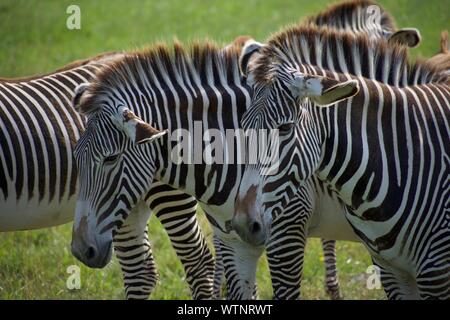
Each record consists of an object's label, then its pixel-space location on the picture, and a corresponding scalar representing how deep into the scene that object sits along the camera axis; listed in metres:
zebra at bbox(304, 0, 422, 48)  19.45
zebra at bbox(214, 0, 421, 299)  13.74
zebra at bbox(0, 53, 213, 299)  14.20
